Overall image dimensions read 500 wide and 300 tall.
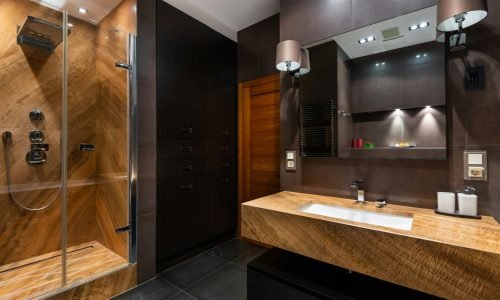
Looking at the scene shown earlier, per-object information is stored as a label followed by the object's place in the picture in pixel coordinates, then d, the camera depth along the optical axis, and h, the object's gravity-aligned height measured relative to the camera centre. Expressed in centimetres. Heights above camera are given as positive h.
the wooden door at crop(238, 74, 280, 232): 269 +18
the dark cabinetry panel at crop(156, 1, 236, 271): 219 +19
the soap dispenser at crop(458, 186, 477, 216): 121 -30
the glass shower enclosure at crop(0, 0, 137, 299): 198 +11
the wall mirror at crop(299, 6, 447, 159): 141 +43
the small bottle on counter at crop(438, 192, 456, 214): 128 -30
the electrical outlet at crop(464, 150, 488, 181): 125 -9
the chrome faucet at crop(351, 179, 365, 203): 162 -28
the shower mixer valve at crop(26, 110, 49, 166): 219 +7
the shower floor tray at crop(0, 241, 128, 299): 166 -101
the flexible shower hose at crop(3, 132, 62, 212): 206 -13
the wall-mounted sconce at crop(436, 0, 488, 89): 113 +71
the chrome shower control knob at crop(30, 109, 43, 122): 217 +38
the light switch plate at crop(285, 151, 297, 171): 204 -9
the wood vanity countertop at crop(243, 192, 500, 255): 92 -38
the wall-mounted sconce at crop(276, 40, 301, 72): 180 +81
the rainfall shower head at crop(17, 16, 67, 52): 198 +112
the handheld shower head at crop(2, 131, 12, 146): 204 +15
